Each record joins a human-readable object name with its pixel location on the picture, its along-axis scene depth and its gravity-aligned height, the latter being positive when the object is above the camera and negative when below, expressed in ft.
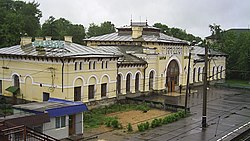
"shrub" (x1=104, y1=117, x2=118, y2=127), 81.82 -14.25
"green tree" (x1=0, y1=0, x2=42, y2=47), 153.38 +18.50
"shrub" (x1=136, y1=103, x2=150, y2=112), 102.61 -13.50
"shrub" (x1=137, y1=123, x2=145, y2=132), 78.95 -14.72
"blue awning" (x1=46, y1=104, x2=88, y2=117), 66.03 -9.61
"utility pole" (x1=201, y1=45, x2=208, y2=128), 85.10 -9.23
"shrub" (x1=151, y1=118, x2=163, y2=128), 82.96 -14.44
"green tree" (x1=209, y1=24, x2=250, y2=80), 198.29 +5.95
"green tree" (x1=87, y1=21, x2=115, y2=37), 305.53 +28.59
